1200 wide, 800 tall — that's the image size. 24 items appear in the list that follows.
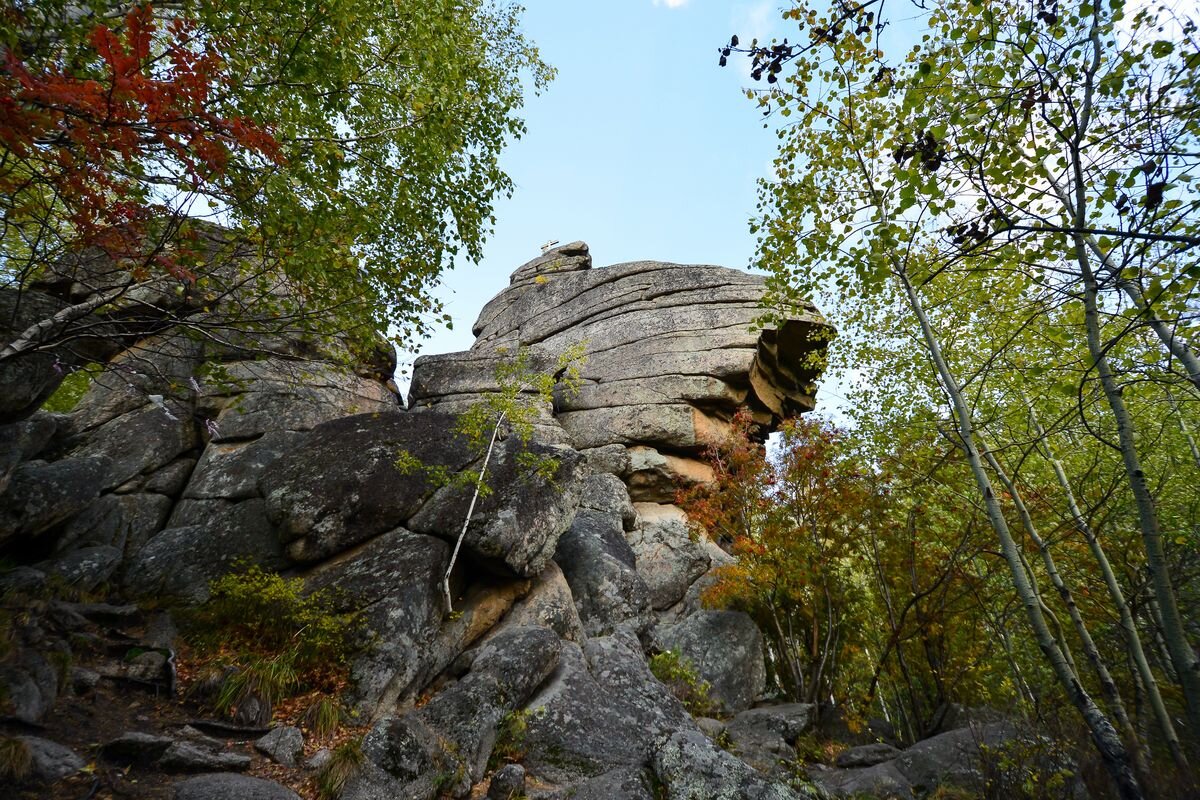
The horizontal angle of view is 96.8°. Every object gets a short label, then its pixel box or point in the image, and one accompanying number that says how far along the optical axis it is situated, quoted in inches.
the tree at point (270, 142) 181.3
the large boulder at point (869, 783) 294.8
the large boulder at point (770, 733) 352.2
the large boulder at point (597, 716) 283.1
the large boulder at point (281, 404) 592.7
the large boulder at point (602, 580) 507.8
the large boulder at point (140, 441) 521.0
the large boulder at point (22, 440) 338.3
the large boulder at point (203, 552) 384.8
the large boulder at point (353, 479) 407.5
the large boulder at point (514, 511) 416.8
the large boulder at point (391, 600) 320.5
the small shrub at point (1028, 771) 221.6
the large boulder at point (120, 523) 404.2
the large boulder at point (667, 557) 625.9
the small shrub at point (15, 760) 177.3
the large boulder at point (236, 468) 501.0
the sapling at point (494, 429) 423.2
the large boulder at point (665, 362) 797.9
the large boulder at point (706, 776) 221.9
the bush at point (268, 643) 281.7
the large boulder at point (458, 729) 238.4
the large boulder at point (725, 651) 493.0
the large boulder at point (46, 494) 351.9
